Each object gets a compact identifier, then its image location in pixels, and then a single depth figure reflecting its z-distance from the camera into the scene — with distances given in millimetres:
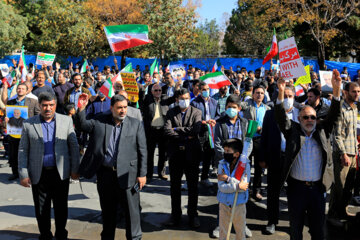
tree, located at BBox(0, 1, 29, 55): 35000
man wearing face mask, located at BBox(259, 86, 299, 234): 5711
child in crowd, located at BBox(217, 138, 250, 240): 4668
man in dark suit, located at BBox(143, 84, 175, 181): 8391
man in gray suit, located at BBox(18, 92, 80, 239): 4926
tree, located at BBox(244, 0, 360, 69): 27406
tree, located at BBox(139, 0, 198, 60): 29797
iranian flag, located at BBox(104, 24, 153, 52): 8211
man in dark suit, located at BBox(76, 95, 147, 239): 4840
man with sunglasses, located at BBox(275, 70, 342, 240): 4512
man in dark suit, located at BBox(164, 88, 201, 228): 6031
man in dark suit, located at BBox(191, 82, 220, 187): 8031
